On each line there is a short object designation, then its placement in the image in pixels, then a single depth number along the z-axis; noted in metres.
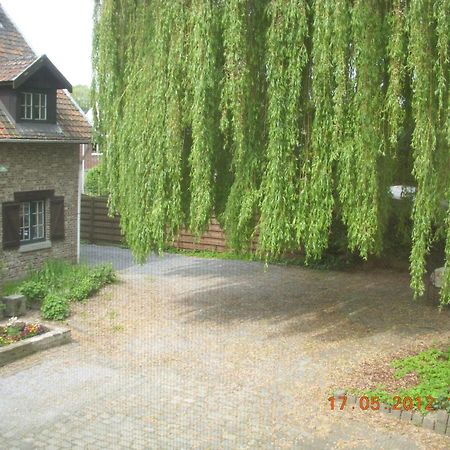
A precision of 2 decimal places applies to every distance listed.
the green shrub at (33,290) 11.46
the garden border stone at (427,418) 6.20
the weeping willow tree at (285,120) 7.81
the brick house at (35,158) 12.34
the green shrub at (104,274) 13.02
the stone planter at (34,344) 8.44
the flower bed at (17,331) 8.93
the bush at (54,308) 10.66
